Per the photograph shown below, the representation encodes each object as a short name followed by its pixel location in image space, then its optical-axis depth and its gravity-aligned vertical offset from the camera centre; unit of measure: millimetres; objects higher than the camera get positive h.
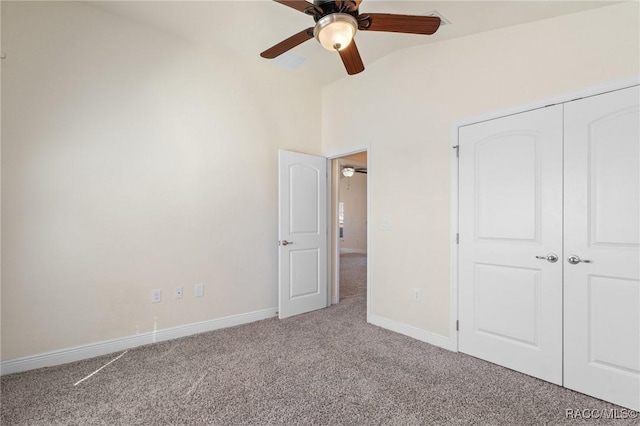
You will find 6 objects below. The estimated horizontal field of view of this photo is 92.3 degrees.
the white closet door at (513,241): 2240 -235
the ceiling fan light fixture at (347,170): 7767 +1060
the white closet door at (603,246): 1926 -228
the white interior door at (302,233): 3707 -268
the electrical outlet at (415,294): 3084 -831
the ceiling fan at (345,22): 1776 +1142
